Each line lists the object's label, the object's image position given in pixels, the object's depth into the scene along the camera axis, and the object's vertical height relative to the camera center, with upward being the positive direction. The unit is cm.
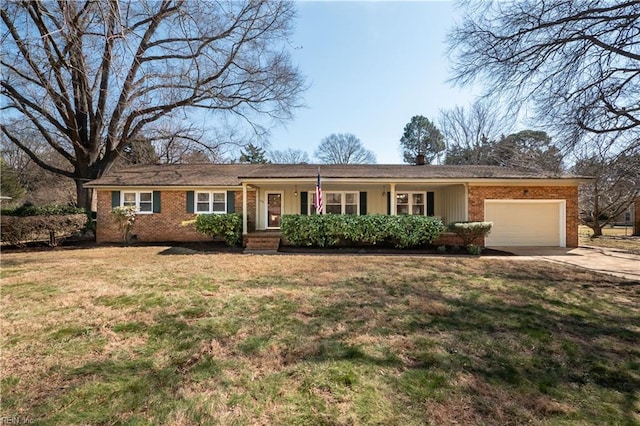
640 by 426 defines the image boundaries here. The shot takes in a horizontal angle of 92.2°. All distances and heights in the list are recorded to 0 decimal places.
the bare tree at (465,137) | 3048 +718
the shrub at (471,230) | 1142 -89
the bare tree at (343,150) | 3859 +722
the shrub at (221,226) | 1195 -67
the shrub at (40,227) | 1098 -64
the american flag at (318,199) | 1119 +32
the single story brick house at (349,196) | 1234 +51
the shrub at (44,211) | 1270 -2
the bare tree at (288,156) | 4044 +694
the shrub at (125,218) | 1222 -33
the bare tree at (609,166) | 827 +113
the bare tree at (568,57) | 679 +357
